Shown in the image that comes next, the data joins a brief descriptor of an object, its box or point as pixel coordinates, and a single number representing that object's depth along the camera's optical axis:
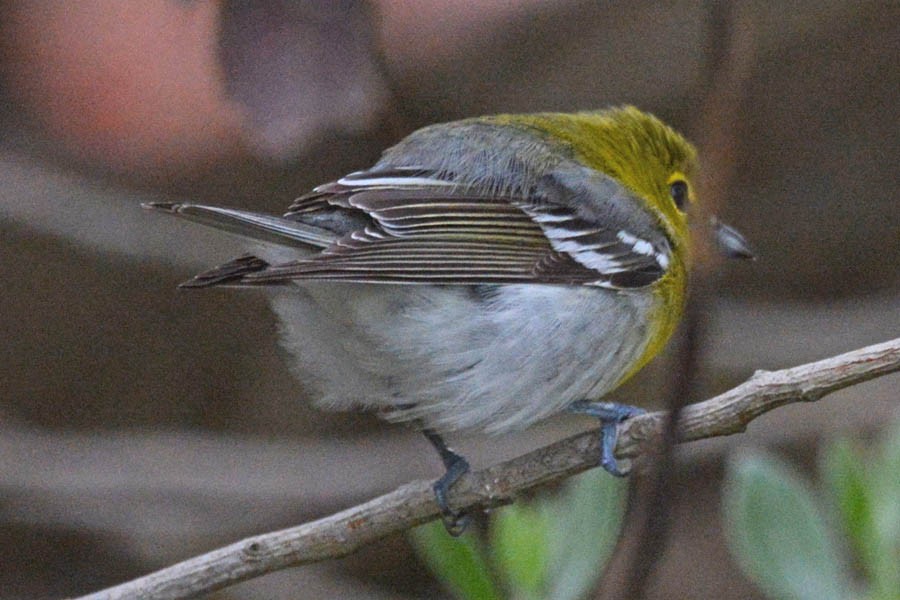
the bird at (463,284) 5.26
